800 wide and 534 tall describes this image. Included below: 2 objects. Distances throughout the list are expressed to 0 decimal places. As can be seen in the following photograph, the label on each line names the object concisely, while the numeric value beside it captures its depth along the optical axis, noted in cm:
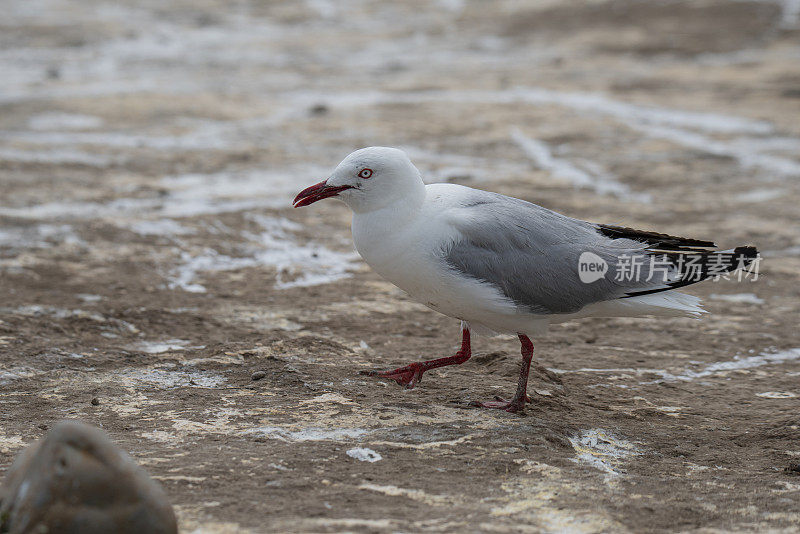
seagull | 885
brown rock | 581
